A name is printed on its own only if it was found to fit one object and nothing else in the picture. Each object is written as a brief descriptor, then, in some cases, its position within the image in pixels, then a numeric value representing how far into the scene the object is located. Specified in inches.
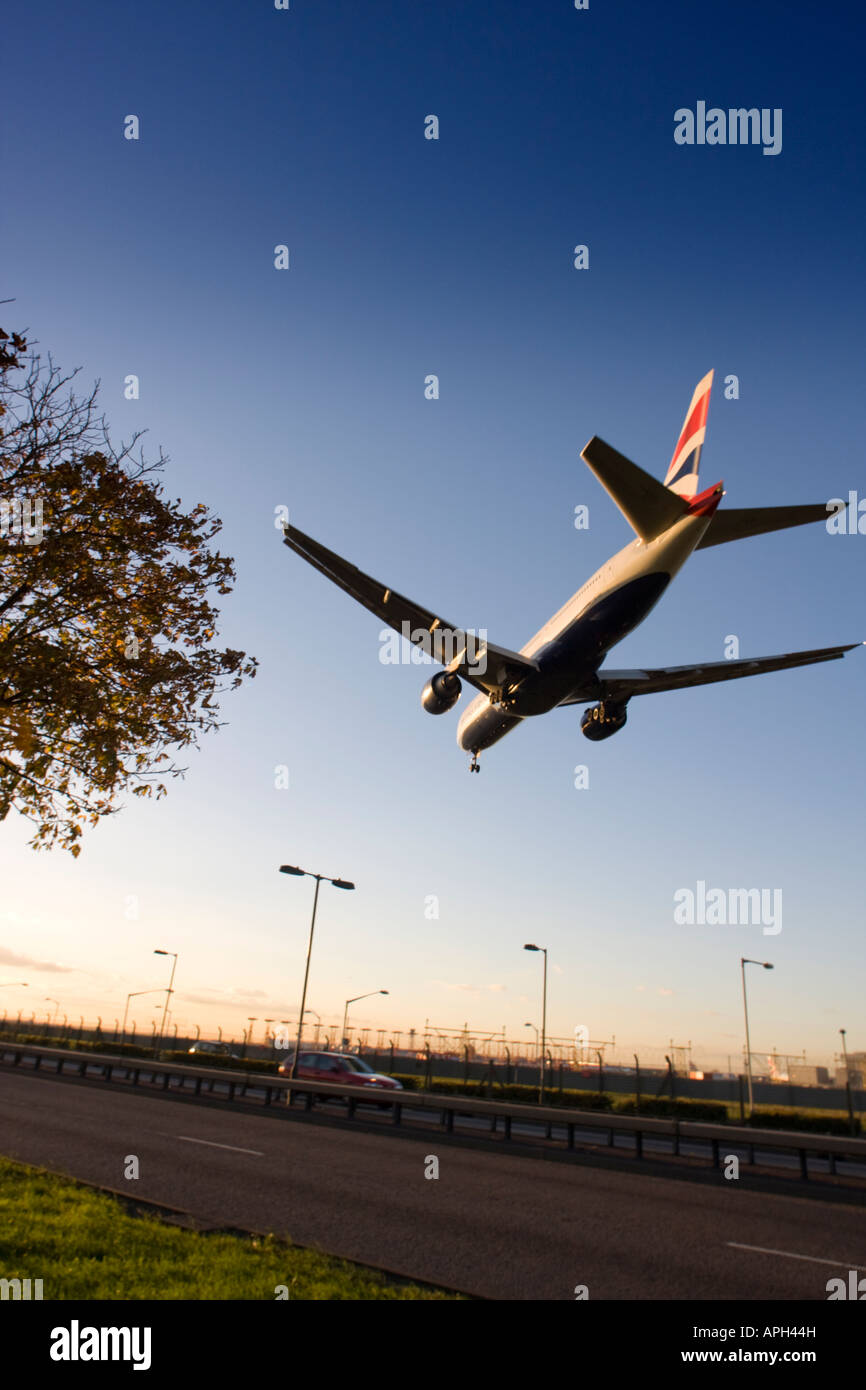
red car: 1249.4
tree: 414.0
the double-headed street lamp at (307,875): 1482.5
